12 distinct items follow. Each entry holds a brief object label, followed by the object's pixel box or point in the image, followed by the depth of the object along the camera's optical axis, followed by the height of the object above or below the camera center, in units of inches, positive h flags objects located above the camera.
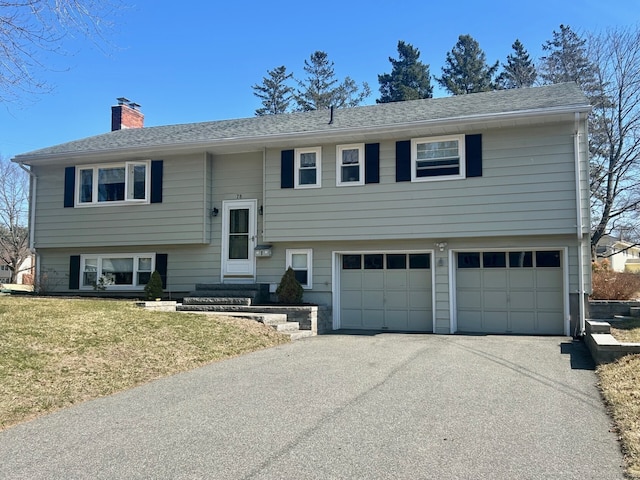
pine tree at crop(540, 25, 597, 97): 983.0 +436.2
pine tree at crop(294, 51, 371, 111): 1466.5 +505.9
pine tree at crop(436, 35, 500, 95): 1386.6 +531.6
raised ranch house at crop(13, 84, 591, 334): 488.1 +63.4
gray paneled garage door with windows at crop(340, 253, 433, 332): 538.6 -18.8
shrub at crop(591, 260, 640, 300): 564.1 -13.0
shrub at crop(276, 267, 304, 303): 530.6 -17.2
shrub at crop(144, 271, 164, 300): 551.5 -16.8
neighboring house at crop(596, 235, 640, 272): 1435.8 +69.6
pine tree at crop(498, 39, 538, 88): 1239.5 +498.1
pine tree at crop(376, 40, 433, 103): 1416.1 +520.6
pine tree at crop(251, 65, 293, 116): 1535.4 +519.4
